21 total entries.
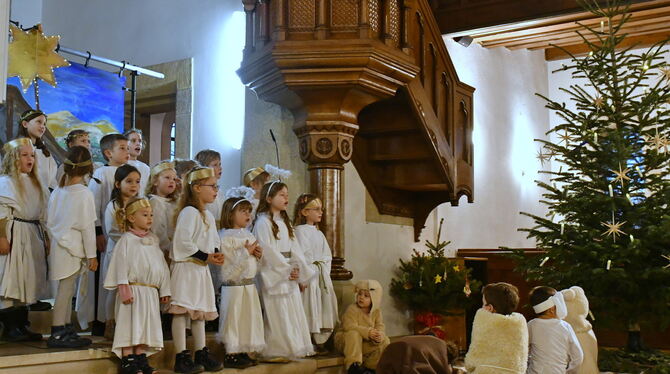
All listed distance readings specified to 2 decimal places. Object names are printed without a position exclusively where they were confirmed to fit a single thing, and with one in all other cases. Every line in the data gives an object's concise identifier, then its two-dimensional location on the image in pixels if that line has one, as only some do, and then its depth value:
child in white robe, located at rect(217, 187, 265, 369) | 6.41
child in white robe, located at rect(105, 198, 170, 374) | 5.52
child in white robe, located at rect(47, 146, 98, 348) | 5.71
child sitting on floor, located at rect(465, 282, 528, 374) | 5.18
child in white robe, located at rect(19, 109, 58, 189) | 6.24
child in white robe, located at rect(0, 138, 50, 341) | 5.83
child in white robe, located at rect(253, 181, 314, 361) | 6.83
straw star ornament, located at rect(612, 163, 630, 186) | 7.31
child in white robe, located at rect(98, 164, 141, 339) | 6.07
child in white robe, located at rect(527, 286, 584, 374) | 5.77
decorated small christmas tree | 9.14
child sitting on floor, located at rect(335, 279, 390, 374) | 7.39
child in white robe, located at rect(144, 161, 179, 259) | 6.41
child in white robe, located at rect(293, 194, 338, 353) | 7.50
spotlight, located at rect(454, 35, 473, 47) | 11.68
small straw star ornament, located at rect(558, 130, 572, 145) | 7.82
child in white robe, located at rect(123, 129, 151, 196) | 7.23
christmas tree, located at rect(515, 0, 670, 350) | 7.13
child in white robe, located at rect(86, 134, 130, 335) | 6.30
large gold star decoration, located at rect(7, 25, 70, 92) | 7.70
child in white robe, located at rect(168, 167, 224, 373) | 5.93
